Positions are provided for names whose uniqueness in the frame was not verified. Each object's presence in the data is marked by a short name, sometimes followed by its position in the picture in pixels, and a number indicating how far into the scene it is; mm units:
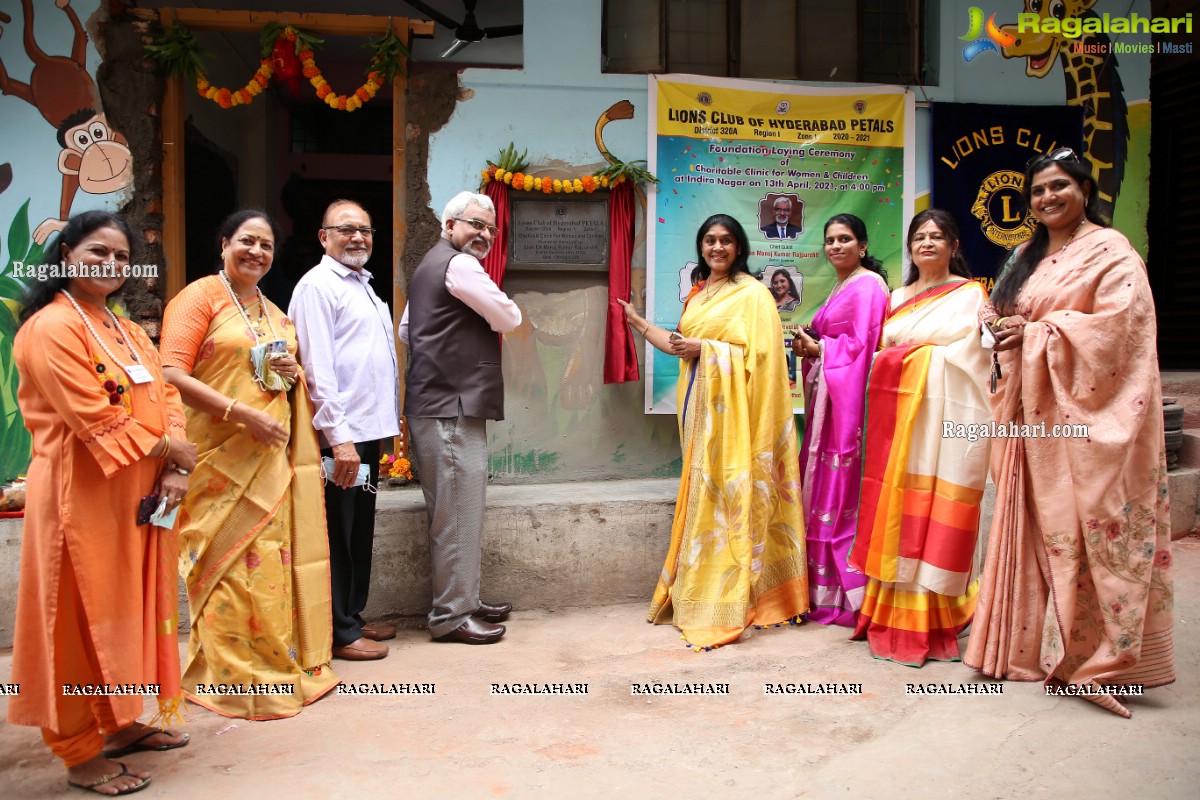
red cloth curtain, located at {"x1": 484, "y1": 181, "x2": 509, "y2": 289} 4730
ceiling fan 5617
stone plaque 4824
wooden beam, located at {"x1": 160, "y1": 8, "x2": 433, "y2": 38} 4457
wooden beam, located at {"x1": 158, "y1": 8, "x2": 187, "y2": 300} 4547
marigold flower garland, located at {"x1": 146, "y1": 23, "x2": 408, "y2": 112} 4445
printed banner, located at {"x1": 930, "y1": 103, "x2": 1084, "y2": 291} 5121
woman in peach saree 2893
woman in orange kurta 2334
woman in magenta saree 3844
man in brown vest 3566
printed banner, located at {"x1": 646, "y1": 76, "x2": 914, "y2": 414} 4891
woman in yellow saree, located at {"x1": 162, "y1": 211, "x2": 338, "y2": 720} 2955
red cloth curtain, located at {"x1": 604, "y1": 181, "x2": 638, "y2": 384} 4801
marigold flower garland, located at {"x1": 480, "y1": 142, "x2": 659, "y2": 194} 4707
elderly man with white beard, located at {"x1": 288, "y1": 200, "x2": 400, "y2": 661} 3264
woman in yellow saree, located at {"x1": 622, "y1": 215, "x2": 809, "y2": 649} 3766
